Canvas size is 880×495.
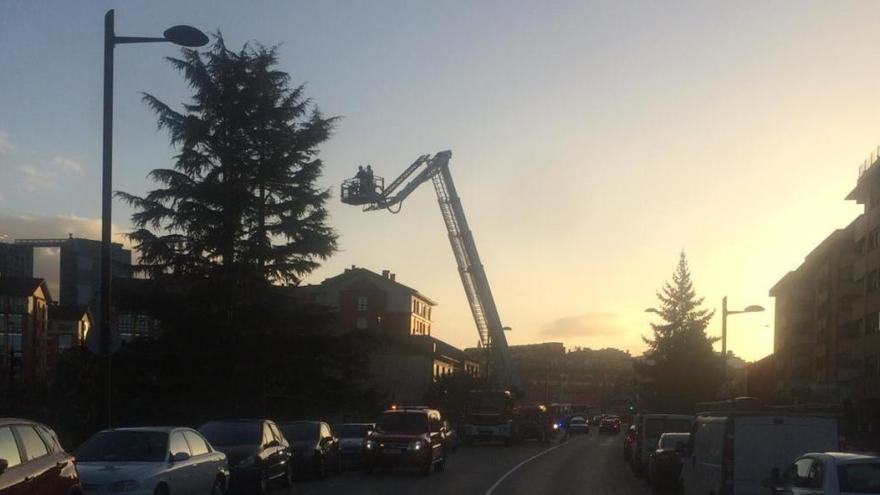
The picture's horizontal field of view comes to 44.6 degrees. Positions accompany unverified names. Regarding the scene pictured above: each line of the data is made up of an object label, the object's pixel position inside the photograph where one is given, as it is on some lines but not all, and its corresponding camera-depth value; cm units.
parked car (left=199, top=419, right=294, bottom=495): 2211
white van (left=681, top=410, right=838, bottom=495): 1630
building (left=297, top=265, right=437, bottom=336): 10875
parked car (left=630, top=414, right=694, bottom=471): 3303
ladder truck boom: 5066
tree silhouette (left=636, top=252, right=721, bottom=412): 7406
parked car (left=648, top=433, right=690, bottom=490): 2728
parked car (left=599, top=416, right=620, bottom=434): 9400
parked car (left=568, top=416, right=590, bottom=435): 9556
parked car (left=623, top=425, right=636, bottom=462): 3916
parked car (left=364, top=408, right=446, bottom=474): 3042
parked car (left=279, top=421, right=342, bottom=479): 2753
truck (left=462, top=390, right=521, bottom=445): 5841
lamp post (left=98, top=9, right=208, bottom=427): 1942
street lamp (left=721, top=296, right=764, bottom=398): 3816
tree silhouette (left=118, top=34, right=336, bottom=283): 4088
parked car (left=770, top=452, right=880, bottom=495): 1210
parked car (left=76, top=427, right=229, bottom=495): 1573
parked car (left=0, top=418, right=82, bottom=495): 1223
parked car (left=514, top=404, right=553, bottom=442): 6612
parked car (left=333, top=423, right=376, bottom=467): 3434
